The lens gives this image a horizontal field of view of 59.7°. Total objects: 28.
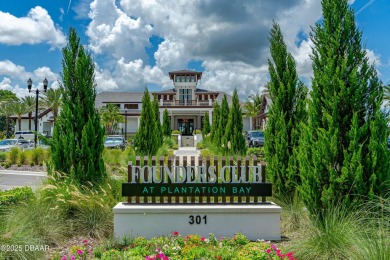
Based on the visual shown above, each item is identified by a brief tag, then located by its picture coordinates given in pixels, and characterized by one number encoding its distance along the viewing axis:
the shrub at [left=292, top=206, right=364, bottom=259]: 4.64
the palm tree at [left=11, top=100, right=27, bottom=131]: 58.88
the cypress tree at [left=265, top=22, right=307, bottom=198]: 7.76
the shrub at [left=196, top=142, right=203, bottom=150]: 32.21
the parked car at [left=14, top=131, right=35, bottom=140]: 44.69
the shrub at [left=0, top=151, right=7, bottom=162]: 19.95
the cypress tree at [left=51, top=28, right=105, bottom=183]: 7.79
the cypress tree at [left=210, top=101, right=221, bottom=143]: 27.94
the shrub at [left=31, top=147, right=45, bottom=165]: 19.14
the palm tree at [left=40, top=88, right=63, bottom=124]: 51.50
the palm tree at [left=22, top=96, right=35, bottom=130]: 59.38
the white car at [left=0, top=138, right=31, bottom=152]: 27.15
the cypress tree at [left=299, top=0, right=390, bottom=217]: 5.78
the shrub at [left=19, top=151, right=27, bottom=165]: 19.10
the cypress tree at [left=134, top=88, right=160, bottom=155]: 18.48
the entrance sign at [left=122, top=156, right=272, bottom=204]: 6.51
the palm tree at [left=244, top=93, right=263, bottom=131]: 58.70
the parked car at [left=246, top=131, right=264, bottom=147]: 30.98
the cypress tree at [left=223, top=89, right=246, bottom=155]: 18.55
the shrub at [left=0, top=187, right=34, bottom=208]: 6.69
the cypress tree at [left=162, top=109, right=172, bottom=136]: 35.50
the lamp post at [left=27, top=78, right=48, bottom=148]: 23.53
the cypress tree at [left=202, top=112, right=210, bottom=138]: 40.03
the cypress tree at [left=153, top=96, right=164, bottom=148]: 23.78
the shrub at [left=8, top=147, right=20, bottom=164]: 19.25
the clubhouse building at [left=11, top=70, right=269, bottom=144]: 47.81
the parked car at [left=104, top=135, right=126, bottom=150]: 29.19
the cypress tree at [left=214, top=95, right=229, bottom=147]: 23.08
